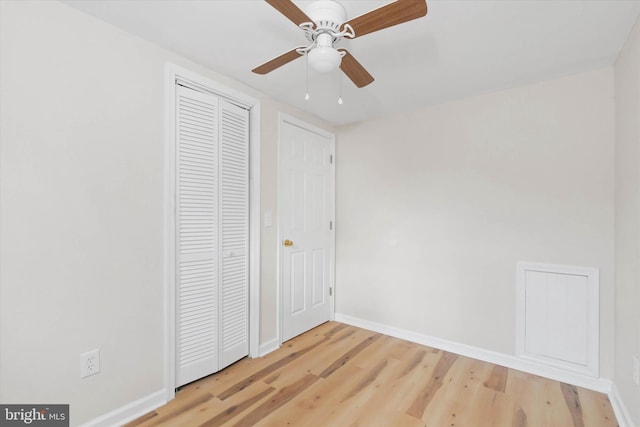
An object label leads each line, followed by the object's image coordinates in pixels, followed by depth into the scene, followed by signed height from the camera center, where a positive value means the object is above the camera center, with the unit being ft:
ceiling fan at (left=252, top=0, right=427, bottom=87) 3.76 +2.71
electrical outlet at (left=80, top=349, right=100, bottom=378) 5.16 -2.67
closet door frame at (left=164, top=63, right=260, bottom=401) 6.32 +0.62
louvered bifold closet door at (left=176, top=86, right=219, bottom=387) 6.66 -0.46
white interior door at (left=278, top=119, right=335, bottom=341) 9.43 -0.32
